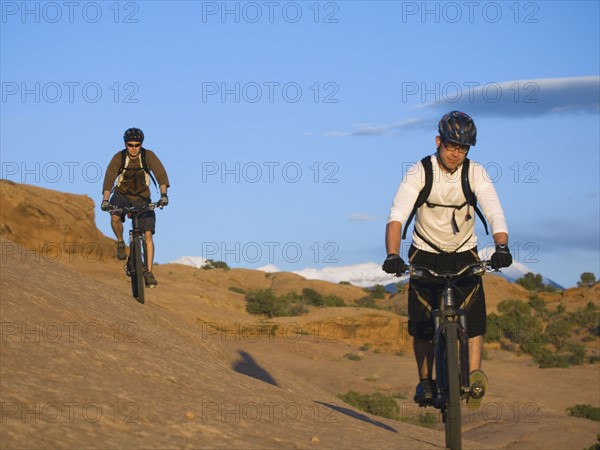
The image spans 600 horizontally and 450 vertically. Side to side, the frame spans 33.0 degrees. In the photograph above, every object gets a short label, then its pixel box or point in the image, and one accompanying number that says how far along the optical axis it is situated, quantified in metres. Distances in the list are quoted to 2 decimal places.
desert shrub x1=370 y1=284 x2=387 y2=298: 60.49
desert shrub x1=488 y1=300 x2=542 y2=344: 40.78
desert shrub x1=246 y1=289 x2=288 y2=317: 38.13
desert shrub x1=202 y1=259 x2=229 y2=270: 70.32
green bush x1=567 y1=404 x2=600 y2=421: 22.59
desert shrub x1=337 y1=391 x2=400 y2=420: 21.02
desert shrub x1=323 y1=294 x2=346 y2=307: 50.26
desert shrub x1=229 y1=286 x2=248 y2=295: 49.17
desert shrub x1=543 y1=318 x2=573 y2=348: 41.28
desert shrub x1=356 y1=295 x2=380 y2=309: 49.54
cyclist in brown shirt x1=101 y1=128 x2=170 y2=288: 13.27
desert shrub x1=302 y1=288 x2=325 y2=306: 50.52
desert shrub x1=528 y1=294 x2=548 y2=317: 50.56
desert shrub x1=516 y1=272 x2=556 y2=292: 65.86
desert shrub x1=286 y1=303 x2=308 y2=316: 40.61
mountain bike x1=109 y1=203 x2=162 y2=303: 13.85
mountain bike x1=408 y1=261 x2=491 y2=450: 7.55
